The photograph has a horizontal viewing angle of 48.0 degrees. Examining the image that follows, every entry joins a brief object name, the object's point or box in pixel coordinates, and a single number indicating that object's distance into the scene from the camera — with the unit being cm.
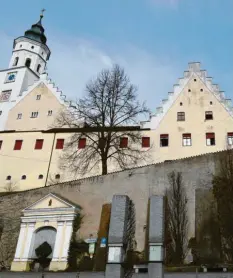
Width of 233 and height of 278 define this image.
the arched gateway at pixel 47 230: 1489
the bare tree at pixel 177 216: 1373
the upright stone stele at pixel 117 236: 1216
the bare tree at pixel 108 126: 2164
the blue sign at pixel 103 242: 1399
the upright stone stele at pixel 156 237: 1165
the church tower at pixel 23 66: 3224
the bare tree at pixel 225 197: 1306
